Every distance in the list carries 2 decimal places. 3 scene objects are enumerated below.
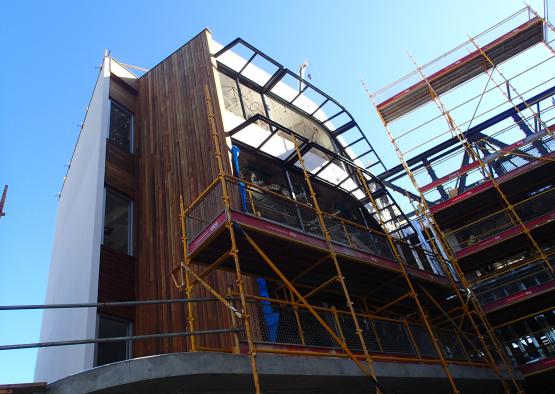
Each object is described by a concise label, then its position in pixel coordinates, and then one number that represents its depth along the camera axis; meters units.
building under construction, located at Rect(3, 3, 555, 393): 7.79
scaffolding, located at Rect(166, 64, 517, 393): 7.83
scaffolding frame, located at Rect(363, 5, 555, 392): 15.23
